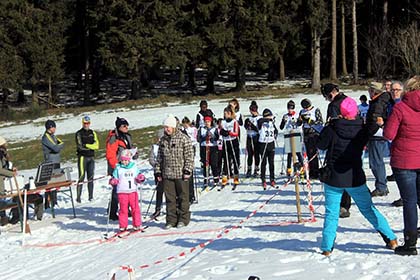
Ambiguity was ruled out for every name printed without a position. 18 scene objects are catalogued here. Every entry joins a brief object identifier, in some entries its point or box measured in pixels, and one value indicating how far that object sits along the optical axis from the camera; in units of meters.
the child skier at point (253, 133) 14.82
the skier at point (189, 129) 14.66
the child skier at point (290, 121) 13.84
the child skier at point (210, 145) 14.59
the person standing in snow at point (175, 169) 10.79
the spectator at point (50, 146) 13.94
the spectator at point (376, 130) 8.33
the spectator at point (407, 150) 6.96
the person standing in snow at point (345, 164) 7.24
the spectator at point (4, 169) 11.86
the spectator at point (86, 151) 14.44
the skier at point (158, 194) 11.84
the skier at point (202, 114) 15.08
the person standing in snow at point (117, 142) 12.27
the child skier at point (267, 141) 13.97
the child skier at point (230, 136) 14.59
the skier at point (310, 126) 13.34
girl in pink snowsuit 10.76
